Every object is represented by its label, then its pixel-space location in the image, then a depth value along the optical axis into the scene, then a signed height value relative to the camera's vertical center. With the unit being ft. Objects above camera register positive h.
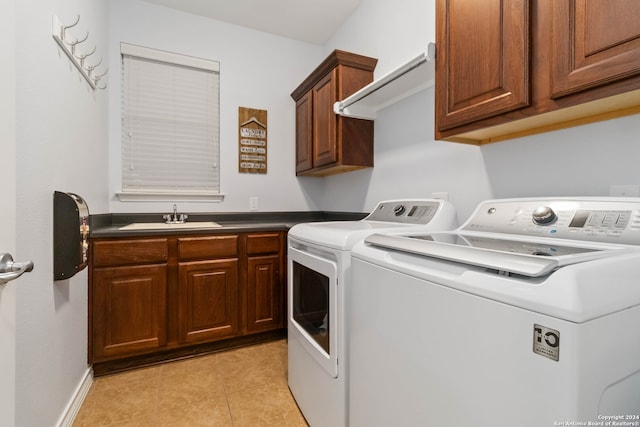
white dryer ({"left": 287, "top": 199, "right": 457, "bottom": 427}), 3.92 -1.31
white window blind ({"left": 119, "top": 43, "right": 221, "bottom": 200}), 8.04 +2.35
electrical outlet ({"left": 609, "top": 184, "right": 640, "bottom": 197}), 3.28 +0.24
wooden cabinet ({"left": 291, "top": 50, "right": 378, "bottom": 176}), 7.24 +2.26
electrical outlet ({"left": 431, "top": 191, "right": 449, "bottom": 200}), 5.63 +0.31
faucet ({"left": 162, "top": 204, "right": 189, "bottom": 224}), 8.23 -0.21
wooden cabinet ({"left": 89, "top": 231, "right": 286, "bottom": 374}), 6.23 -1.86
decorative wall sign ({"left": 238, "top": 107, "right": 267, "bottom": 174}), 9.20 +2.16
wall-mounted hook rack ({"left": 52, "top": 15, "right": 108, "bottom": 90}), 4.53 +2.72
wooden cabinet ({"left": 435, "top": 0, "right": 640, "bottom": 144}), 2.67 +1.54
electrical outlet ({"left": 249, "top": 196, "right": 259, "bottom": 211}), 9.35 +0.23
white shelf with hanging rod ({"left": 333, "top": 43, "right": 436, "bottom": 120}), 5.01 +2.50
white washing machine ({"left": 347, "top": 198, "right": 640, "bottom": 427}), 1.75 -0.79
